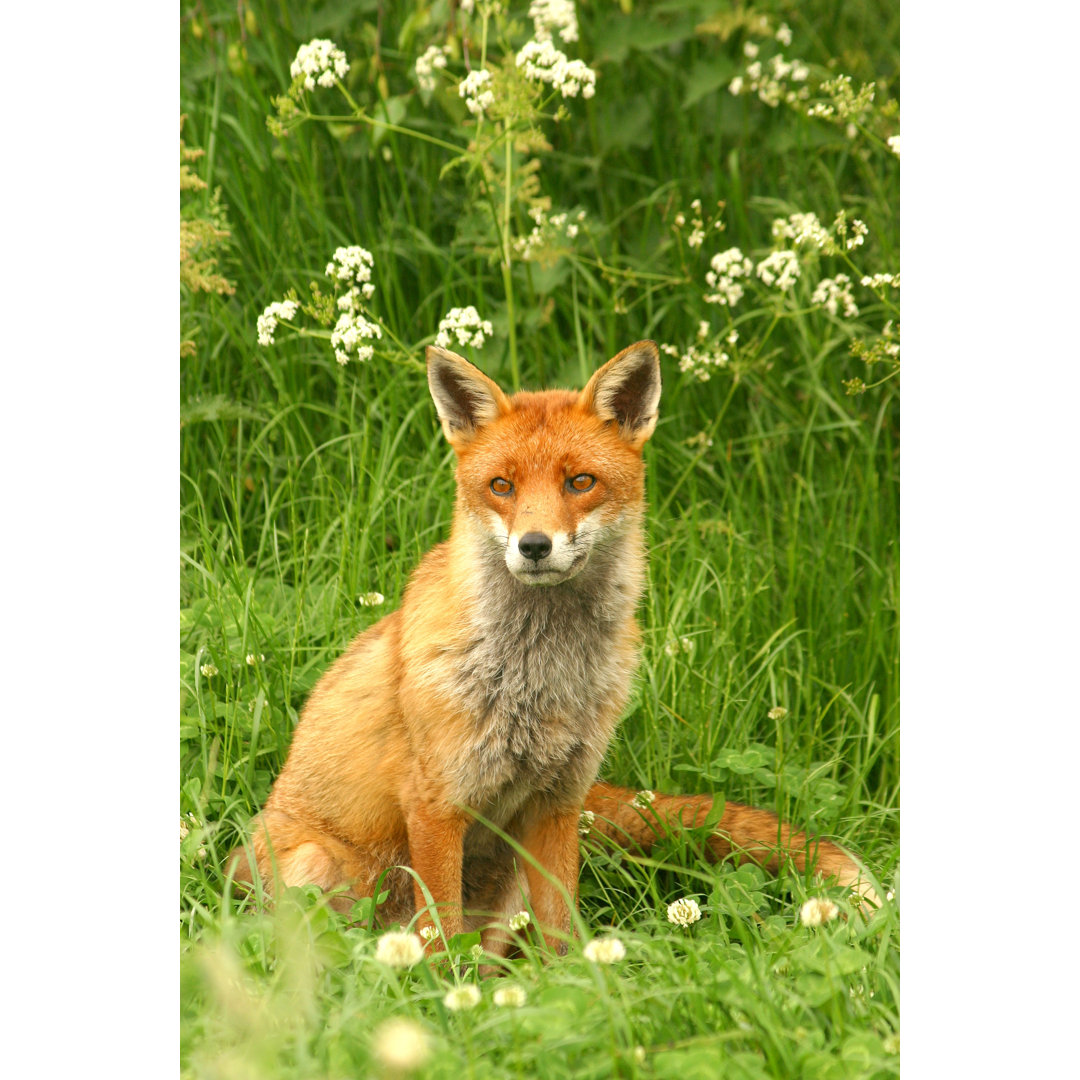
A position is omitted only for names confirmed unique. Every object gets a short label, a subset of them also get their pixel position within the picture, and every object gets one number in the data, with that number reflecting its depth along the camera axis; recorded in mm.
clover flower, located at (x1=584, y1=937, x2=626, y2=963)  5406
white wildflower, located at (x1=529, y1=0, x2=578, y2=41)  10303
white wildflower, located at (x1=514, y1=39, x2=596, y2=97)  8445
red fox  6895
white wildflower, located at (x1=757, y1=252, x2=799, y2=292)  9320
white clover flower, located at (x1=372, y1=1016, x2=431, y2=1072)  4664
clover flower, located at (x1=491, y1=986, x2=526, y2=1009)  5150
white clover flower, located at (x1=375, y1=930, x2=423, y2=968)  5309
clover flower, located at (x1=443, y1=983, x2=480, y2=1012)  5219
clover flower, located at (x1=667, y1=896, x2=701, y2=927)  7148
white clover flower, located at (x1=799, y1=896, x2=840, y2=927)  5910
